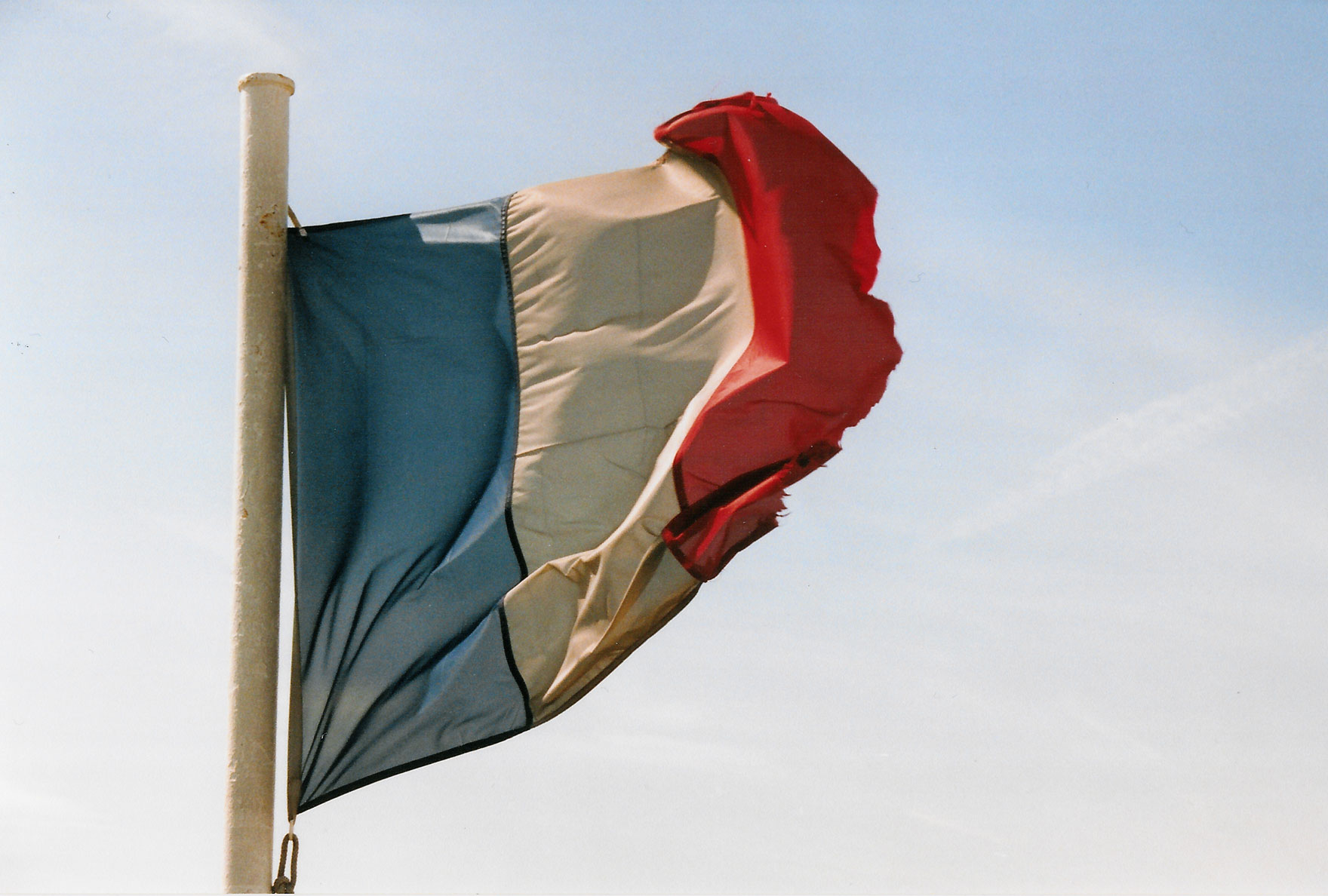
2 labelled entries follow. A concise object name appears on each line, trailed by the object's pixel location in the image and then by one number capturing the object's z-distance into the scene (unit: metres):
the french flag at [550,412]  7.61
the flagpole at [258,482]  7.46
